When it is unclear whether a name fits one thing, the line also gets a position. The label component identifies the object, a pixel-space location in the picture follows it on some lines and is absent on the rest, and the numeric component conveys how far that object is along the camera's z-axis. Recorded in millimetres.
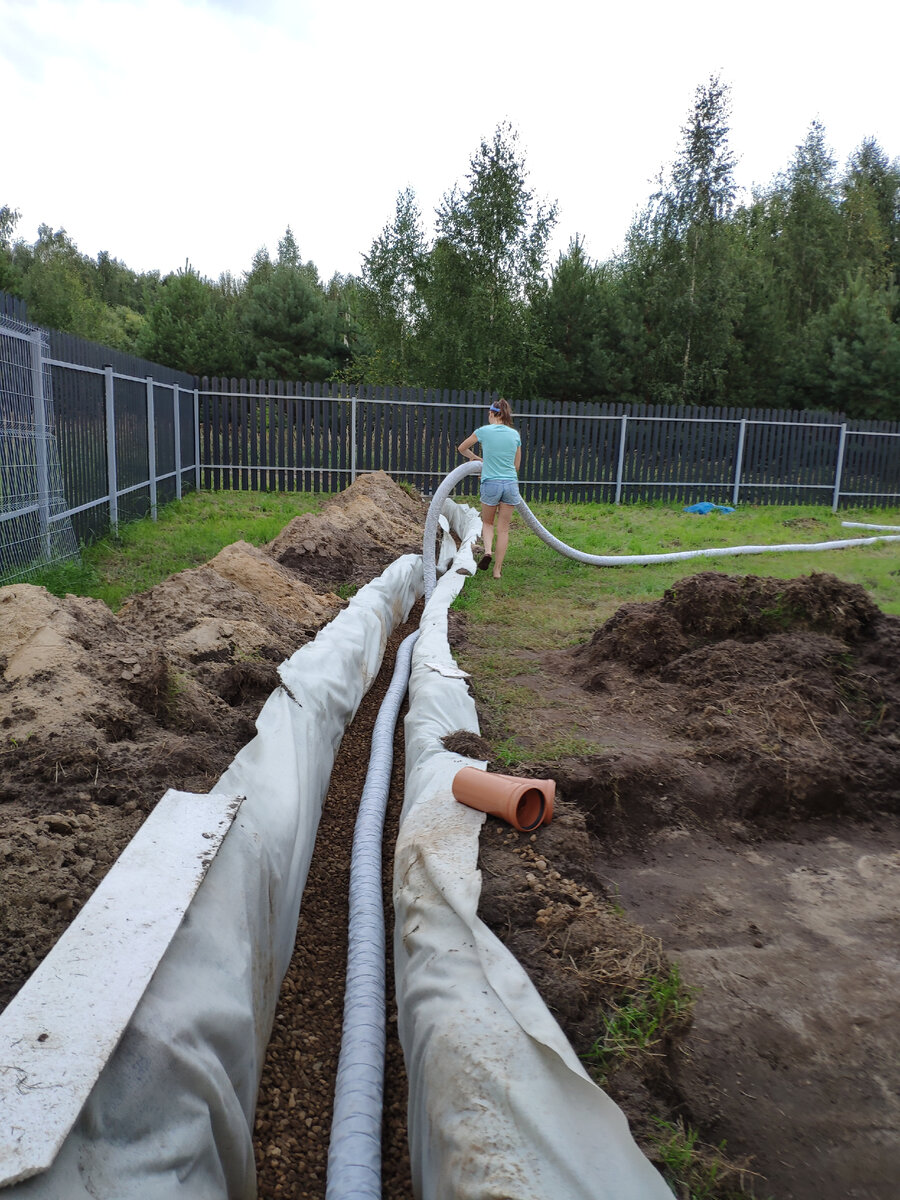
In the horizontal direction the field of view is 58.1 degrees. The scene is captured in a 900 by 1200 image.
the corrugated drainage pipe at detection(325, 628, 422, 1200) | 1657
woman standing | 7500
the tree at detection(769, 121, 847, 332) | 28156
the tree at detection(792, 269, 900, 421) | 22312
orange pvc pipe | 2428
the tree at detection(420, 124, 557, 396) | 21859
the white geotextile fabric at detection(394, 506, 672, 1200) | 1312
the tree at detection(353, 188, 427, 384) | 26469
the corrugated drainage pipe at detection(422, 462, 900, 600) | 6301
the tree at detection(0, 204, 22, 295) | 25047
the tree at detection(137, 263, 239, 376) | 27578
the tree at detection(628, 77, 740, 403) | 22375
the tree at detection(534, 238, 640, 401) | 23281
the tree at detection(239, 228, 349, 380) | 27406
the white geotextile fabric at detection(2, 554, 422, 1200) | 1281
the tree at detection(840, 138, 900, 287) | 28547
